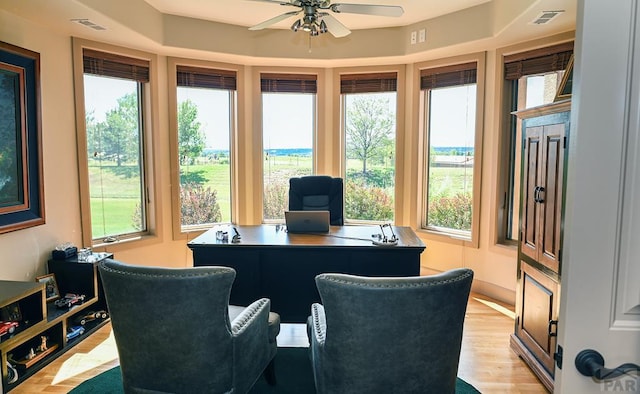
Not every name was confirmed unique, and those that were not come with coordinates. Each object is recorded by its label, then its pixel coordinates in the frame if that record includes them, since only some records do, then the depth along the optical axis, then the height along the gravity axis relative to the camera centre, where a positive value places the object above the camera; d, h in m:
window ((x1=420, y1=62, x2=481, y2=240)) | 4.42 +0.17
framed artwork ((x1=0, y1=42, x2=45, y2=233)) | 2.98 +0.16
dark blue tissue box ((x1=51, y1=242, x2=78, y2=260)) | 3.45 -0.75
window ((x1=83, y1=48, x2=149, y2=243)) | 4.00 +0.19
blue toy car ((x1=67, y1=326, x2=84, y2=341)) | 3.18 -1.32
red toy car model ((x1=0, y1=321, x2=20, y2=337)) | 2.56 -1.03
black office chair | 4.14 -0.32
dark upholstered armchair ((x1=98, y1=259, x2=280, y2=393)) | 1.83 -0.76
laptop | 3.46 -0.49
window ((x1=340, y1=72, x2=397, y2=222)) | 4.99 +0.24
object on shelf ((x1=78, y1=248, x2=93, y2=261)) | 3.52 -0.80
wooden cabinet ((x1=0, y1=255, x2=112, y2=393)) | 2.55 -1.11
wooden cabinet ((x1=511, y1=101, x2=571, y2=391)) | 2.48 -0.46
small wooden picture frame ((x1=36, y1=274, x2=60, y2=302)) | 3.24 -0.99
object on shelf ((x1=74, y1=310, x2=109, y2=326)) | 3.41 -1.30
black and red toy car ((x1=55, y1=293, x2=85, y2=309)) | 3.18 -1.08
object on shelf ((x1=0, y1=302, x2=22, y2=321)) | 2.74 -1.00
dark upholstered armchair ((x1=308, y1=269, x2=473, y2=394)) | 1.66 -0.69
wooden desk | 3.07 -0.74
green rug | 2.56 -1.40
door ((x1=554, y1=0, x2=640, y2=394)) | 0.83 -0.07
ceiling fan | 2.69 +1.02
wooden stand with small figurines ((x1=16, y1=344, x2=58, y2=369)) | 2.74 -1.33
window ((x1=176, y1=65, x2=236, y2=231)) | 4.73 +0.22
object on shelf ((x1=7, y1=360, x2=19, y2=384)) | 2.59 -1.34
